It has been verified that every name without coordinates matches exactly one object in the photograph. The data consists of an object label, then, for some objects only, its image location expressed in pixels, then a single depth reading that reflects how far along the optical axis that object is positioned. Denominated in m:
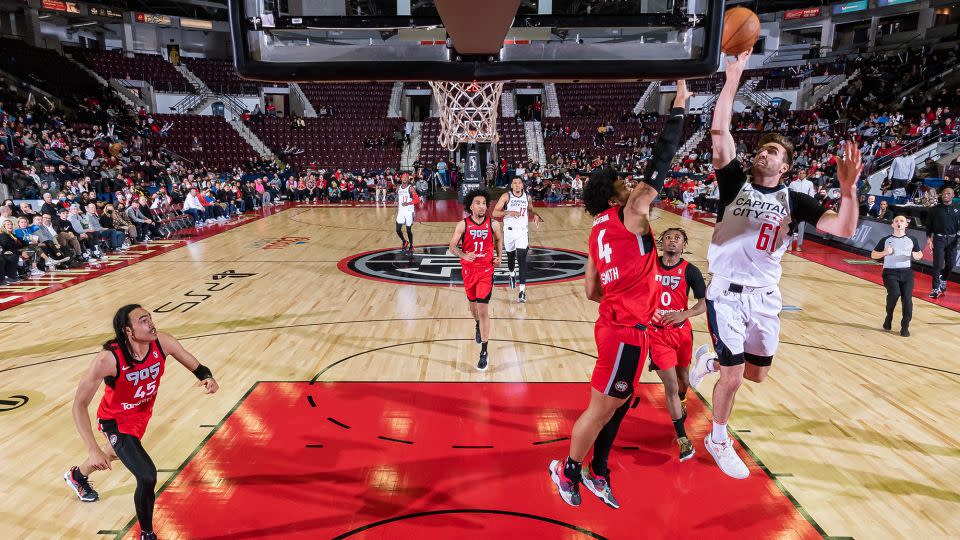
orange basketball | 3.52
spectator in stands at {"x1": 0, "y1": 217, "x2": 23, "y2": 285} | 9.83
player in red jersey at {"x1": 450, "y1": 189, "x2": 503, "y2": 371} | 5.88
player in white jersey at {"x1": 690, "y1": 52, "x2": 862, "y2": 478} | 3.67
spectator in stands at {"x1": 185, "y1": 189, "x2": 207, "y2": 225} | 16.84
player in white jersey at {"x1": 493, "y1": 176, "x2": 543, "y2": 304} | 8.26
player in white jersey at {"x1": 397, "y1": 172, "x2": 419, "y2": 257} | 11.23
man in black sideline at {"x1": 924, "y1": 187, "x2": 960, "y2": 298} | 8.74
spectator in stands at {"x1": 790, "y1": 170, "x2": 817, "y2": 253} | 11.80
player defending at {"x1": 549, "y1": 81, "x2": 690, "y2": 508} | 3.18
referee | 6.89
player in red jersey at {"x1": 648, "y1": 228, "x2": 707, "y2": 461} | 4.15
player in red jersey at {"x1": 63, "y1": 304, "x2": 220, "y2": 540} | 3.21
